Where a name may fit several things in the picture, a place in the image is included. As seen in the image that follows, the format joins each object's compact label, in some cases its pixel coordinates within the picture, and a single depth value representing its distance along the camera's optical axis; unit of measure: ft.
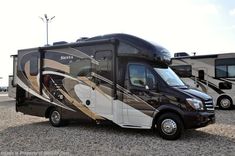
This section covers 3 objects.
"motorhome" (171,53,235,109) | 36.60
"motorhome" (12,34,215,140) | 18.87
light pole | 75.75
